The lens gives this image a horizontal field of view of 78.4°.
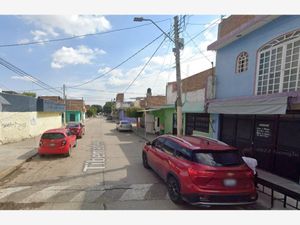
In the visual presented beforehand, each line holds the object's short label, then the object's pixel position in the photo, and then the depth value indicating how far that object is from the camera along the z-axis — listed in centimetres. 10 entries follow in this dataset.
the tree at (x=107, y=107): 8852
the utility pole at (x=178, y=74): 863
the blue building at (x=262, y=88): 603
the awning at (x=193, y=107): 1025
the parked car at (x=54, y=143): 867
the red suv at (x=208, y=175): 411
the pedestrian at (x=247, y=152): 763
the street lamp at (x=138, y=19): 853
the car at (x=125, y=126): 2088
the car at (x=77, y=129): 1486
